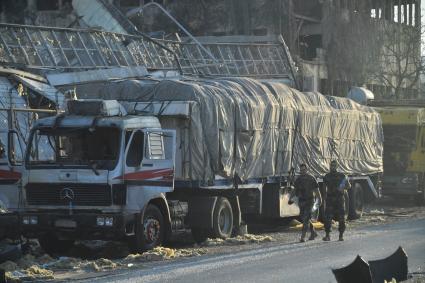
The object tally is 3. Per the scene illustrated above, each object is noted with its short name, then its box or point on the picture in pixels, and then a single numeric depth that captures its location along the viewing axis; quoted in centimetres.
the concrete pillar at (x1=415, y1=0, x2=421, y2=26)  7021
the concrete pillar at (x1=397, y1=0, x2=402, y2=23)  6838
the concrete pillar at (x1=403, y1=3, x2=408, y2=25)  6956
